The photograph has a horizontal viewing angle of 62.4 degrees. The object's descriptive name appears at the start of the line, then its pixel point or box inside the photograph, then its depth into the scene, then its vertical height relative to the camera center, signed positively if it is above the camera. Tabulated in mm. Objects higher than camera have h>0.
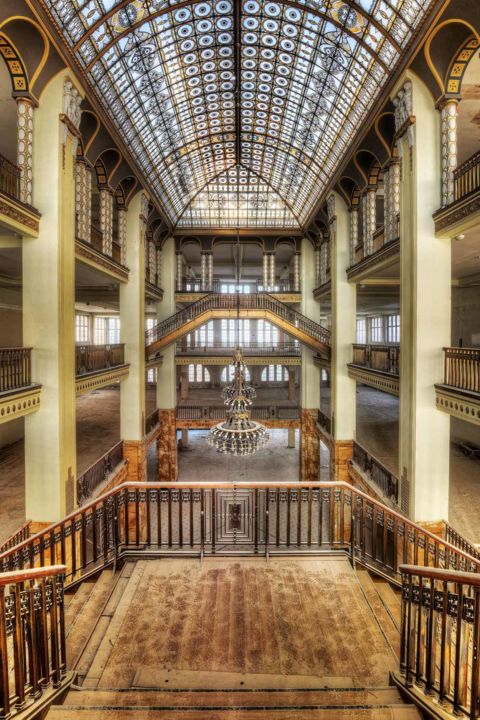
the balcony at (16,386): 7496 -643
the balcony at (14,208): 7387 +2850
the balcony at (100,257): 10367 +2860
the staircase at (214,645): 3324 -3061
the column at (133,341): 14938 +446
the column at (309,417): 19188 -3219
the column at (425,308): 8672 +938
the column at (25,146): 8258 +4406
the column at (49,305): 8523 +1065
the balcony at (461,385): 7406 -717
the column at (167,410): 19312 -2816
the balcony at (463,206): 7309 +2805
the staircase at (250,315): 16484 +1539
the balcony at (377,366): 10601 -486
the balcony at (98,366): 10617 -385
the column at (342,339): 14961 +464
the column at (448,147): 8383 +4359
